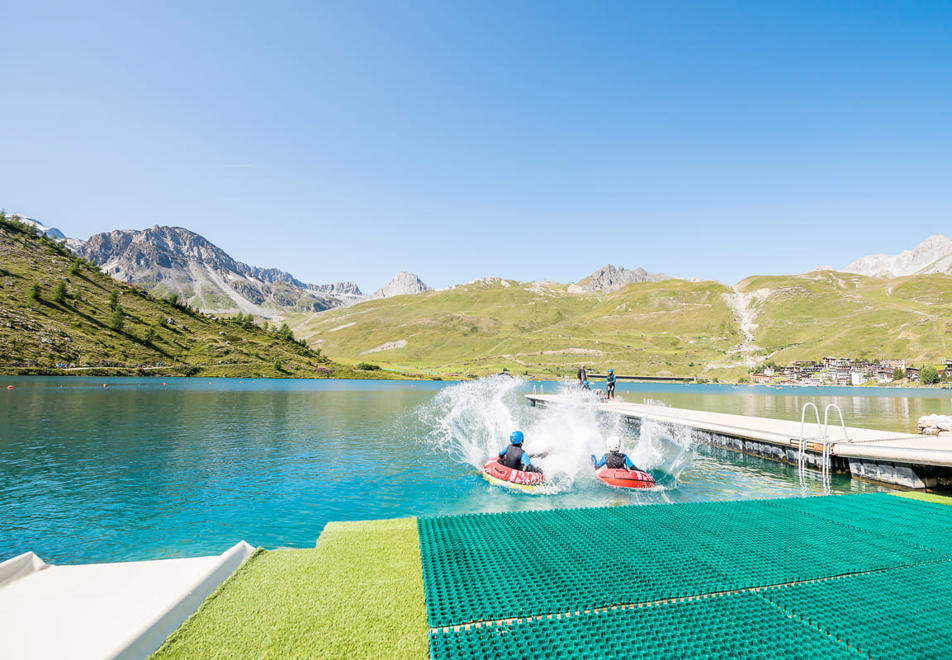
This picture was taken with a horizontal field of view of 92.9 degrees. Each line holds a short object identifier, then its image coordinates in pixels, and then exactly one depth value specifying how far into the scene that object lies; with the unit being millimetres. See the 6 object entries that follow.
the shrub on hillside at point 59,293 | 131375
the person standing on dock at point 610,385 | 47406
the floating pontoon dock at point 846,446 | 19234
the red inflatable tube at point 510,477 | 18969
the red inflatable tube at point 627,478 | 19031
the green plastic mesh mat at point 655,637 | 5129
